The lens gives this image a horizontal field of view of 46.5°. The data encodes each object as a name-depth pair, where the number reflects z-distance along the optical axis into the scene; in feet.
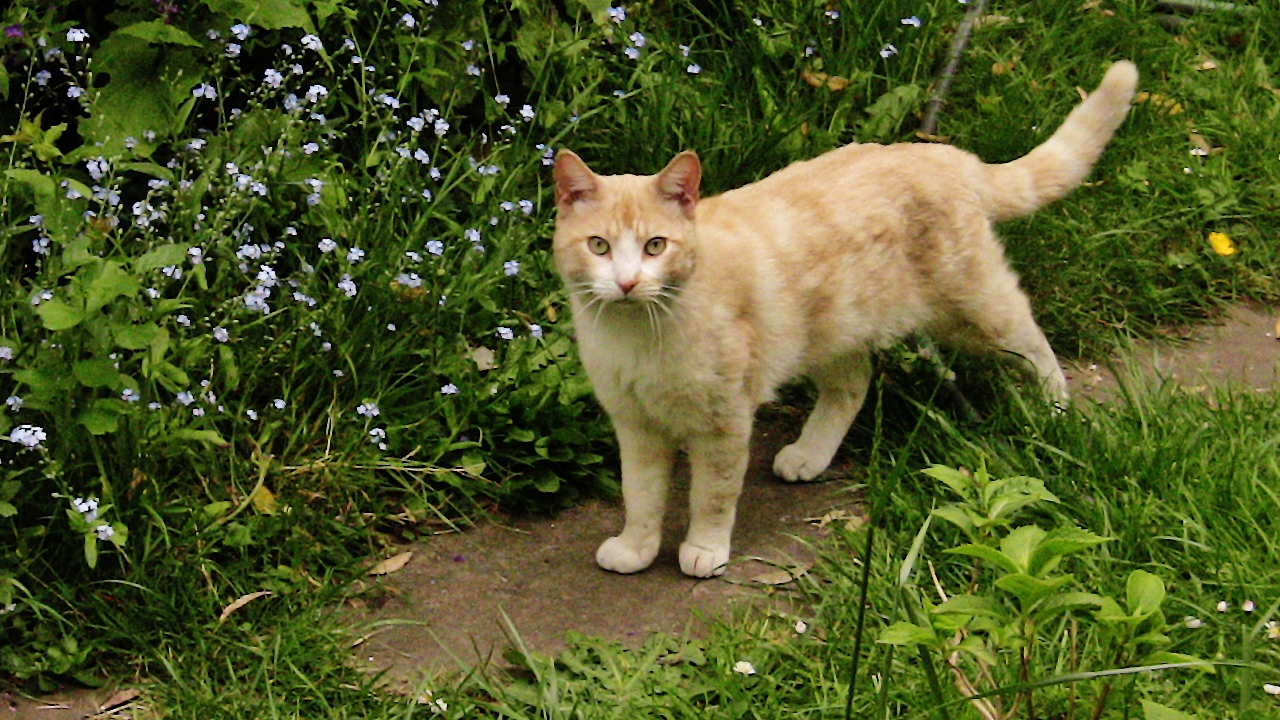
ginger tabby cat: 10.41
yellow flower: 14.79
